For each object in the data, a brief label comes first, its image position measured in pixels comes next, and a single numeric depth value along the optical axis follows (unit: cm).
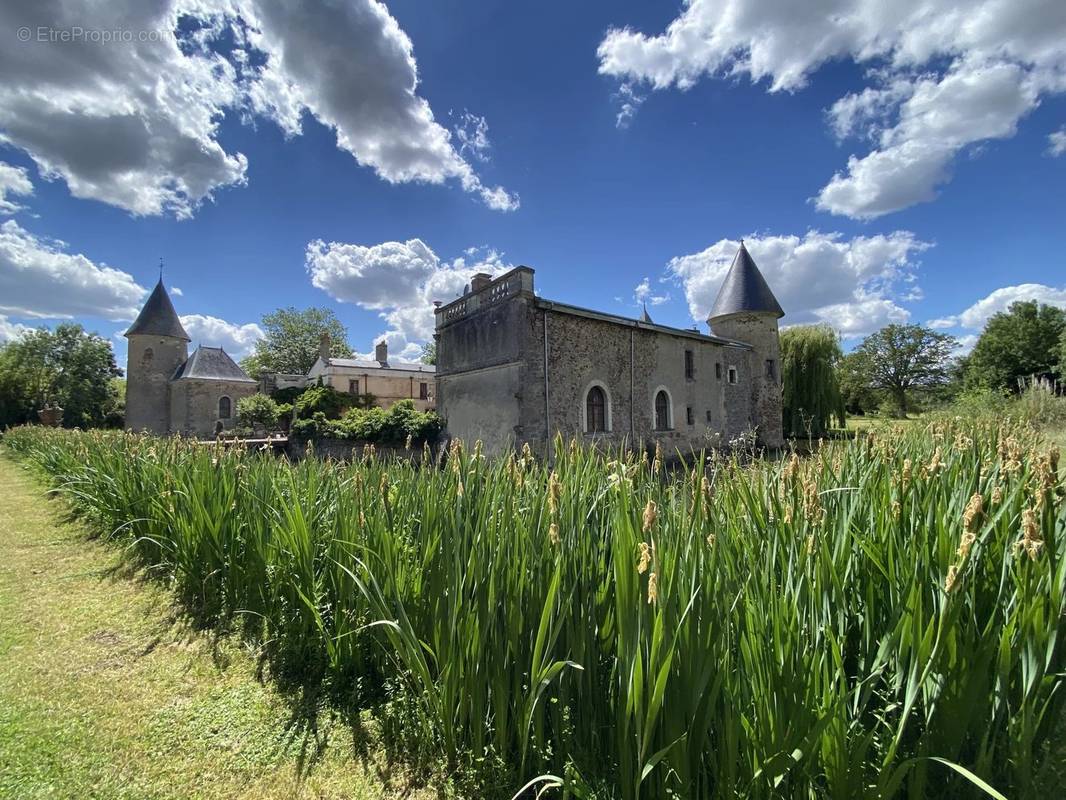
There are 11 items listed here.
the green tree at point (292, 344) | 4891
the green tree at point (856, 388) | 4528
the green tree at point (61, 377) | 3500
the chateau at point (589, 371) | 1552
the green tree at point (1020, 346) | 3588
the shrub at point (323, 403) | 2684
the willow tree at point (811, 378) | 2742
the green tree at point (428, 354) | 5432
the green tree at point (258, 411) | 2827
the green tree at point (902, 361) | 4347
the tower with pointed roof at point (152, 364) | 3044
